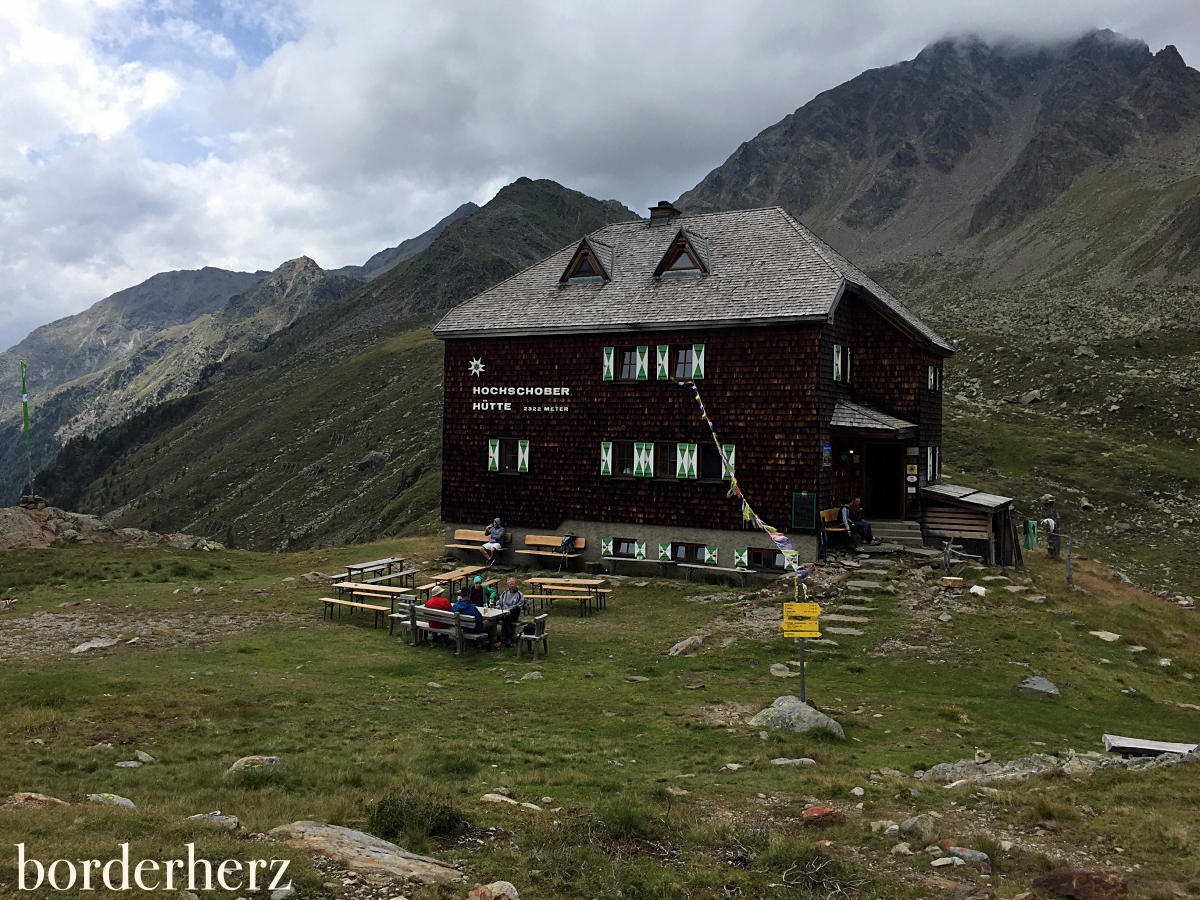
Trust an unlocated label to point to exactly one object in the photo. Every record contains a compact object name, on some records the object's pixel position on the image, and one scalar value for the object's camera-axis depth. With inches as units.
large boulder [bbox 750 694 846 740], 498.9
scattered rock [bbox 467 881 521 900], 254.7
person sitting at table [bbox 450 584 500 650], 713.0
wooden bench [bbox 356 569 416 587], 967.0
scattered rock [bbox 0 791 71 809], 313.1
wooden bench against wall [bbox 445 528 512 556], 1202.6
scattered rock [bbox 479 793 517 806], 364.8
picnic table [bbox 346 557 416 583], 962.7
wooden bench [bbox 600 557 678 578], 1099.3
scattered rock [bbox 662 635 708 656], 729.9
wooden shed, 1072.8
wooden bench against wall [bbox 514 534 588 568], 1151.6
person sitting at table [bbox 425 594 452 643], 738.8
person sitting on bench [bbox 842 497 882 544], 1062.4
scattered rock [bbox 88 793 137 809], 323.6
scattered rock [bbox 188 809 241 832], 299.7
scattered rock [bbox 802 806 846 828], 343.3
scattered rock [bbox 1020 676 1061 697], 622.2
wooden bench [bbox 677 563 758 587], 1029.8
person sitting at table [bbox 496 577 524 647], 741.9
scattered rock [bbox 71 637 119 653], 668.7
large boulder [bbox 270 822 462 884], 267.9
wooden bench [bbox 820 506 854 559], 1035.9
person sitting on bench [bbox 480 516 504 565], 1177.2
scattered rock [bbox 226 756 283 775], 382.9
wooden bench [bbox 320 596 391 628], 820.0
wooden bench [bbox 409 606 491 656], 710.5
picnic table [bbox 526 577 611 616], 901.2
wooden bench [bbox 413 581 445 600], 877.2
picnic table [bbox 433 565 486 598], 919.8
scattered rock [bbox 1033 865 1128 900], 269.0
